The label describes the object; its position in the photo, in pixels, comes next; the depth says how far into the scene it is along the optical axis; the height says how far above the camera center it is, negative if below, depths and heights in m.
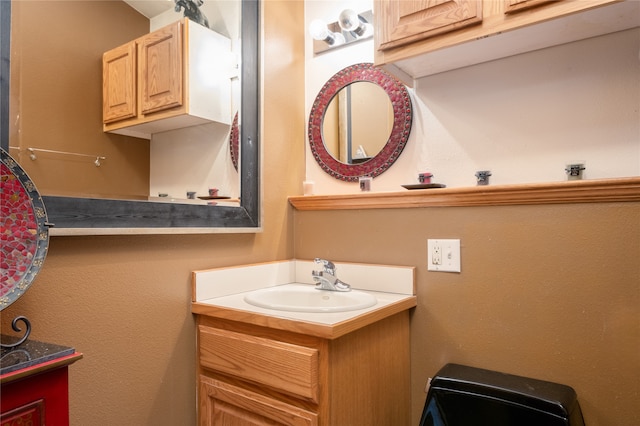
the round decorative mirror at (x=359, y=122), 1.67 +0.42
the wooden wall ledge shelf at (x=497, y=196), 1.18 +0.08
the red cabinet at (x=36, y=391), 0.69 -0.30
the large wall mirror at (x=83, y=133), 1.02 +0.24
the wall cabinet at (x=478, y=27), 1.13 +0.58
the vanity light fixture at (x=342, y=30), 1.71 +0.82
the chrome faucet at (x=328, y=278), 1.55 -0.22
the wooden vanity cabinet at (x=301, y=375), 1.12 -0.47
